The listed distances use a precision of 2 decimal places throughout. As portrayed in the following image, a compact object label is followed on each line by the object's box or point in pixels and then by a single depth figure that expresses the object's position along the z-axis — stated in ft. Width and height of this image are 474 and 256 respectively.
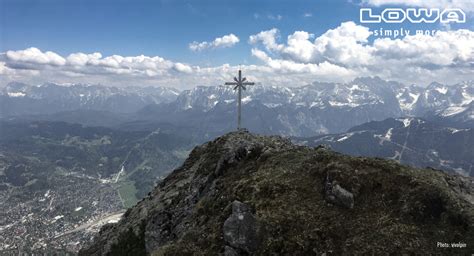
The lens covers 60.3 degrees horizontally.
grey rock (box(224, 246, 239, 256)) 101.98
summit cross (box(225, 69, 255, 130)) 220.47
